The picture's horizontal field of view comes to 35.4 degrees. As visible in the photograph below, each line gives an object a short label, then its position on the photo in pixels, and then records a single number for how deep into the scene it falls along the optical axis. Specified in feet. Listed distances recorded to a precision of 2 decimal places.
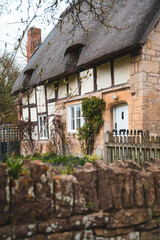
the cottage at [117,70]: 21.49
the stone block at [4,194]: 5.95
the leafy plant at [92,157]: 24.85
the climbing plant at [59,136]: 32.76
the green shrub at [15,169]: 6.23
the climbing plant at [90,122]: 26.16
